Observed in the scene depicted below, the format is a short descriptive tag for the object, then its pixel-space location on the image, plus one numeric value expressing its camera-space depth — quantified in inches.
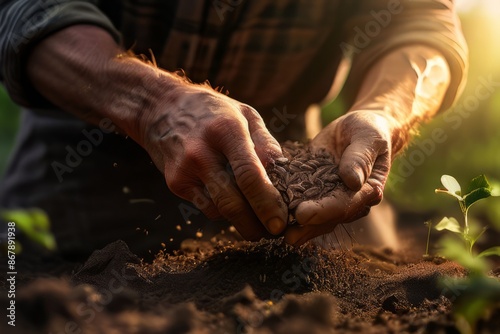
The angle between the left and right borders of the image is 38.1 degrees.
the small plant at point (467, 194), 22.1
